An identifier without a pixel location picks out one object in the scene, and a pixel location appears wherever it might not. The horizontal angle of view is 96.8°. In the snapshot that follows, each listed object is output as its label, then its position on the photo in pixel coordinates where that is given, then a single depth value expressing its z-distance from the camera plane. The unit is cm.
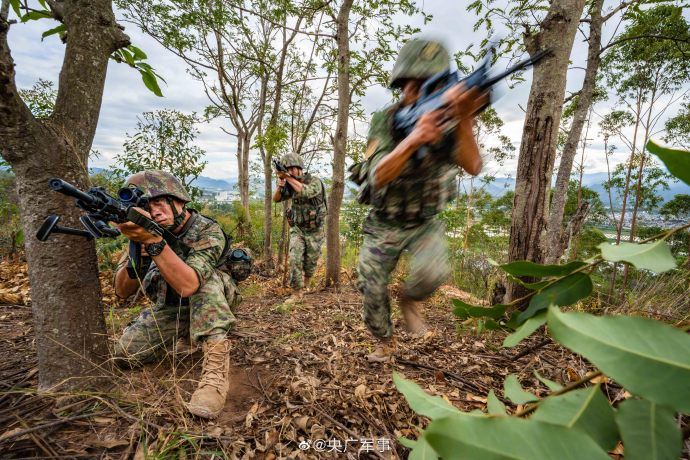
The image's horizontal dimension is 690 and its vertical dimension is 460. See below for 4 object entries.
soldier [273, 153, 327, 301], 485
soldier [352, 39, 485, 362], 189
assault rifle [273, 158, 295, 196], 468
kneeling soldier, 182
